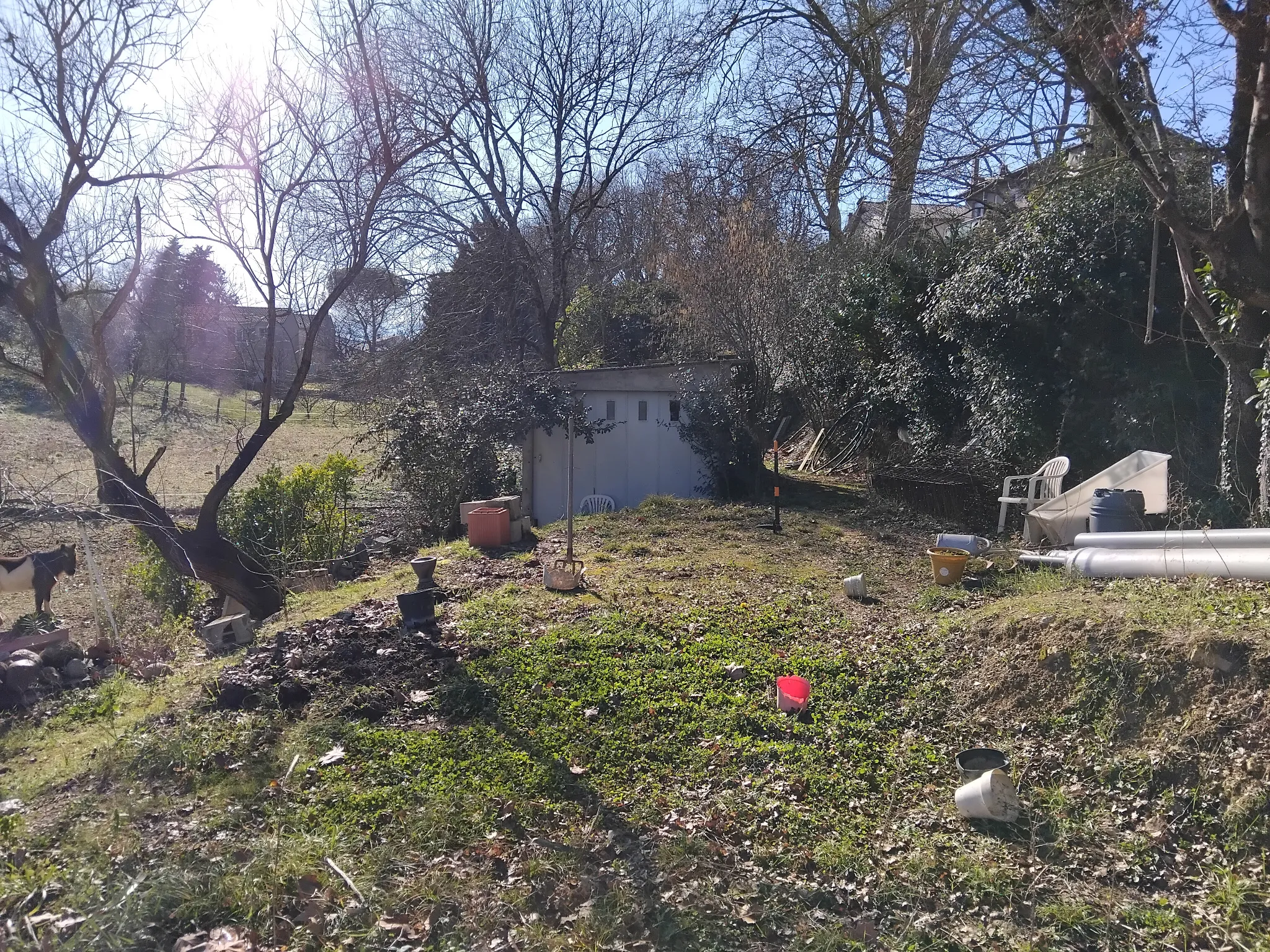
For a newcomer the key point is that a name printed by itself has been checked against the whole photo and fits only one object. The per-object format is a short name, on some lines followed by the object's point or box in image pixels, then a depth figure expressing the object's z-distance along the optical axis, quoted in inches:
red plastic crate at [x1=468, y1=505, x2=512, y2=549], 368.5
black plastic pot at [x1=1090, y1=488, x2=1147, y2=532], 264.5
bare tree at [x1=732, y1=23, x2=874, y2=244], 516.7
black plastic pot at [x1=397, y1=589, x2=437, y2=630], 237.1
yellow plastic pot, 257.9
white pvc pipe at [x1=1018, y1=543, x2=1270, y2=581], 193.3
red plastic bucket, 180.9
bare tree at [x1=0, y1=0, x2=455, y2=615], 290.4
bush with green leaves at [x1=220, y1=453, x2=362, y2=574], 375.6
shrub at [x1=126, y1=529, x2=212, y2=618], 360.8
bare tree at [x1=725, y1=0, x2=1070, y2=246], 365.4
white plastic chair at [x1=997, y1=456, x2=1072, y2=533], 337.4
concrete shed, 511.2
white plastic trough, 280.2
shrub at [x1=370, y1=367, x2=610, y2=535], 477.1
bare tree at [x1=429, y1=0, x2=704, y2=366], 594.5
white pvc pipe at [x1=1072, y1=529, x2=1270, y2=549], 207.6
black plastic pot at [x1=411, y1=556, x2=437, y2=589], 275.9
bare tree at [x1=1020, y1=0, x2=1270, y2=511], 236.1
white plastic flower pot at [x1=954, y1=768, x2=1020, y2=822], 139.5
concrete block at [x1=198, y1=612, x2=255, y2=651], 279.7
